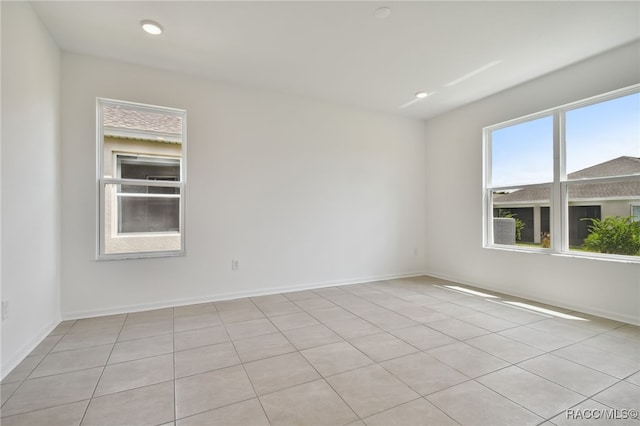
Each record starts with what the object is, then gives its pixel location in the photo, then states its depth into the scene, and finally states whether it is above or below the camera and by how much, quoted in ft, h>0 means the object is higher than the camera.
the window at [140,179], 10.32 +1.26
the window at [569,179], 9.71 +1.28
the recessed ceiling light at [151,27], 8.29 +5.40
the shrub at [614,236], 9.57 -0.81
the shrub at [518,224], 12.70 -0.50
